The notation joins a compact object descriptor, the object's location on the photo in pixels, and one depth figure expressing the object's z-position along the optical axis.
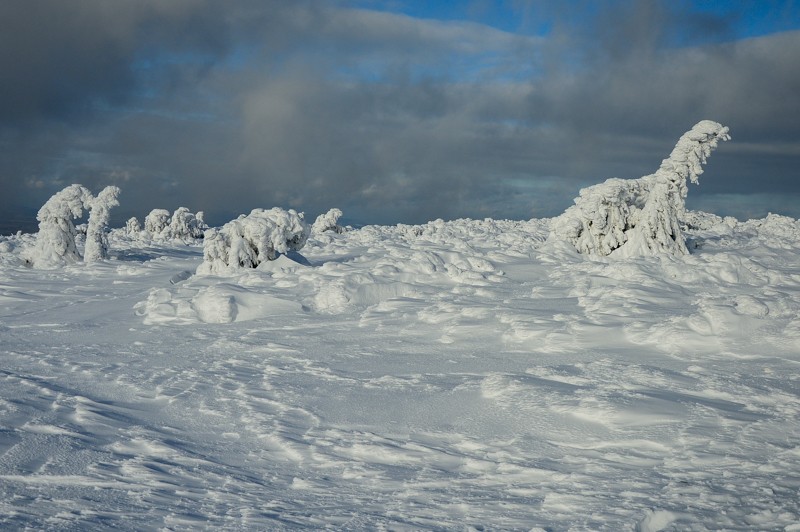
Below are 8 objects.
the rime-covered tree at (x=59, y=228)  21.44
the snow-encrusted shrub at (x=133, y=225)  42.88
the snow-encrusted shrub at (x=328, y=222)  42.59
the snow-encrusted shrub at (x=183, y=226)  38.31
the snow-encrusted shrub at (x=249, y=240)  17.66
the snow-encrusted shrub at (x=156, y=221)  38.72
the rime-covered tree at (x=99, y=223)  22.20
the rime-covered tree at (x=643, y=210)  19.92
